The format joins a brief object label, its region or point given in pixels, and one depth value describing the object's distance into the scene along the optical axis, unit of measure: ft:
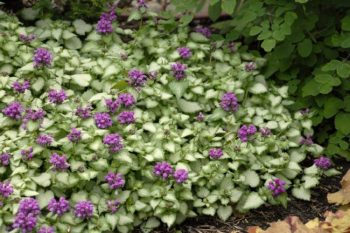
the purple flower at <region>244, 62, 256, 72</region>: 15.03
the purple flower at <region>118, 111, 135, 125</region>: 12.67
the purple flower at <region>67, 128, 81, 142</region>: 11.71
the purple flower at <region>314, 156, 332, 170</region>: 13.38
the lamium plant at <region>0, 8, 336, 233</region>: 11.64
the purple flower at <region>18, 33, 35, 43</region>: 14.89
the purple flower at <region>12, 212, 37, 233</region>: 10.48
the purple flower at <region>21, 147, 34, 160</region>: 11.67
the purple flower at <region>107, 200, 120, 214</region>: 11.47
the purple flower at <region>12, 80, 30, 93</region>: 13.41
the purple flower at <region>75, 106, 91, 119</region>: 12.55
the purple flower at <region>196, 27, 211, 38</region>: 16.60
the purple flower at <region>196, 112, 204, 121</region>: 13.70
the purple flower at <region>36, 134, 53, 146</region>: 11.71
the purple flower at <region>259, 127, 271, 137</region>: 13.53
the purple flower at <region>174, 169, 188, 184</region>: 11.79
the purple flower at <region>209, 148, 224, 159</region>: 12.75
